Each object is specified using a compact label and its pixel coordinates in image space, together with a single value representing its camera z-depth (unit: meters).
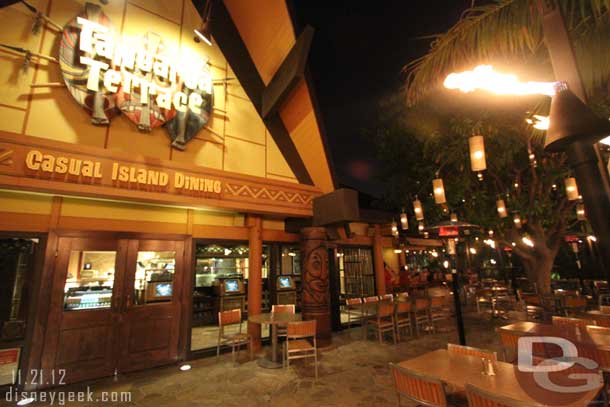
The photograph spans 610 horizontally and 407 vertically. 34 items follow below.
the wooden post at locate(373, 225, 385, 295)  9.33
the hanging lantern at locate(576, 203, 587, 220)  6.50
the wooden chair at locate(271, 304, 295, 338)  6.11
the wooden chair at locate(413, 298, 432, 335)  6.97
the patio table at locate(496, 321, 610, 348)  3.22
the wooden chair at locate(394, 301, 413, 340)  6.67
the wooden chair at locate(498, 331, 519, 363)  3.72
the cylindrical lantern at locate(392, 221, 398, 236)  9.23
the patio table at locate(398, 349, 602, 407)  2.05
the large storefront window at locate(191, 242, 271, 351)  6.76
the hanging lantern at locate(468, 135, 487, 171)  4.01
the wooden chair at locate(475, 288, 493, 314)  8.88
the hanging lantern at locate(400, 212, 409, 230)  8.80
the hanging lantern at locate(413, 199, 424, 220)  7.52
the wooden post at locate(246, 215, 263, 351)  6.14
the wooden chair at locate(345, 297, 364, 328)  7.21
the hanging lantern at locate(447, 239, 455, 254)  4.75
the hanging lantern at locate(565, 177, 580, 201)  5.53
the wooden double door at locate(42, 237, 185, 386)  4.60
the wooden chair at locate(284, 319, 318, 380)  4.78
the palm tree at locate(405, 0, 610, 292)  2.33
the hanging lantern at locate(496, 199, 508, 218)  6.90
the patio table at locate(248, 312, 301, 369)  5.08
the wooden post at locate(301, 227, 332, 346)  6.36
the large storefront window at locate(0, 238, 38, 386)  4.19
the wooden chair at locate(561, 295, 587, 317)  6.54
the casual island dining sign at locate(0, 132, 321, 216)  3.92
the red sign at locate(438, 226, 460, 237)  4.52
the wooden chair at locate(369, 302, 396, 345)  6.36
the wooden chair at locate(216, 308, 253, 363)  5.52
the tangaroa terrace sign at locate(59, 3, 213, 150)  4.68
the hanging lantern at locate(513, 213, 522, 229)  7.56
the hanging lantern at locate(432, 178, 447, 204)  5.67
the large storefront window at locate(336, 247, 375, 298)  8.99
